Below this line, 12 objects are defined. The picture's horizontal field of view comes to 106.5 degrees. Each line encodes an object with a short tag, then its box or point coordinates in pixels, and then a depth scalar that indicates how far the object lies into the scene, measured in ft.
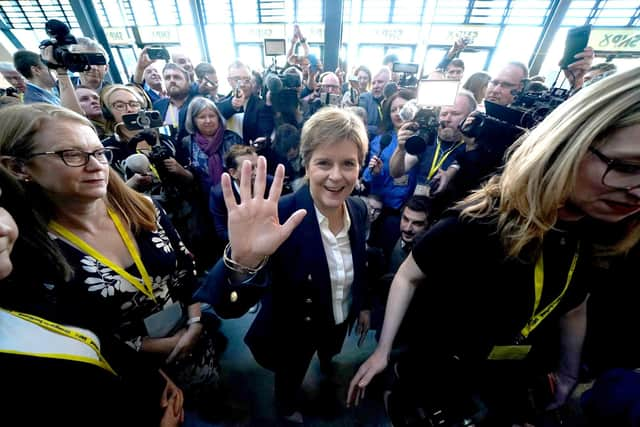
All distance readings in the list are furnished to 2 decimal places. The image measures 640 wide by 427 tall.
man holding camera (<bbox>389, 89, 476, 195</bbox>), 6.57
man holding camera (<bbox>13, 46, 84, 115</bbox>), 5.74
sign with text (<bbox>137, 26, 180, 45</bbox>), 30.09
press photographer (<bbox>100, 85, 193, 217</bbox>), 5.54
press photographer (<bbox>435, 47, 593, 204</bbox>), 4.82
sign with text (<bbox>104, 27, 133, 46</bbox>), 31.04
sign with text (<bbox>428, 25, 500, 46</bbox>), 26.27
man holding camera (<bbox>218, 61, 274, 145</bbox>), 9.32
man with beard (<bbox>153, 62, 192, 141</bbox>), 10.11
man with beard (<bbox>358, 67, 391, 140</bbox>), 12.76
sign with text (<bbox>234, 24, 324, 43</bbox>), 29.07
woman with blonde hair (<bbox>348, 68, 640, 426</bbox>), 2.22
